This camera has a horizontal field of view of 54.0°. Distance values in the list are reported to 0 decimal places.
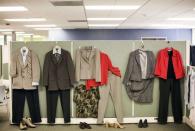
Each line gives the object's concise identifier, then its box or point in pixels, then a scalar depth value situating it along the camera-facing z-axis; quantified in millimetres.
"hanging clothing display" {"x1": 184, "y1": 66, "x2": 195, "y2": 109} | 3169
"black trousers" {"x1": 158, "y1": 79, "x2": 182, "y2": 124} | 3448
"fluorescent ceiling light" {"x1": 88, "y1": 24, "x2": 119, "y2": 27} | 8320
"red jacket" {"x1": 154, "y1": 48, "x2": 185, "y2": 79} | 3386
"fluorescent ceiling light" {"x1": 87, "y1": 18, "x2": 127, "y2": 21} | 6716
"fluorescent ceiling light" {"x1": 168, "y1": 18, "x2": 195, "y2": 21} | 6867
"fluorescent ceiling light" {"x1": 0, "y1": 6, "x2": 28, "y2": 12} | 4803
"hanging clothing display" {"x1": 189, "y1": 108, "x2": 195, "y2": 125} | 3109
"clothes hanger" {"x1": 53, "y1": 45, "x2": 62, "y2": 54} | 3408
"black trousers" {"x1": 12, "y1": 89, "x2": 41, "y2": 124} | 3456
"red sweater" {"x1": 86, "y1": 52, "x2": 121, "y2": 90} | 3381
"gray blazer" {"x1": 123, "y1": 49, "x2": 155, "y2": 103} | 3436
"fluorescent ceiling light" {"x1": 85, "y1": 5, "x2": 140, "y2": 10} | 4801
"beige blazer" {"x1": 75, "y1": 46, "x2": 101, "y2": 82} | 3411
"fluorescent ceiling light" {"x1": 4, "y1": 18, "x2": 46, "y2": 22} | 6563
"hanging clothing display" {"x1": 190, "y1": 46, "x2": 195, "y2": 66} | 3411
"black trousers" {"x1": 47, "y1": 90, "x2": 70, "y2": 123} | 3433
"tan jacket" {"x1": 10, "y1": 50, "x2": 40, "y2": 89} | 3381
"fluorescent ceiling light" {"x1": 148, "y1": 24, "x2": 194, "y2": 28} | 8405
